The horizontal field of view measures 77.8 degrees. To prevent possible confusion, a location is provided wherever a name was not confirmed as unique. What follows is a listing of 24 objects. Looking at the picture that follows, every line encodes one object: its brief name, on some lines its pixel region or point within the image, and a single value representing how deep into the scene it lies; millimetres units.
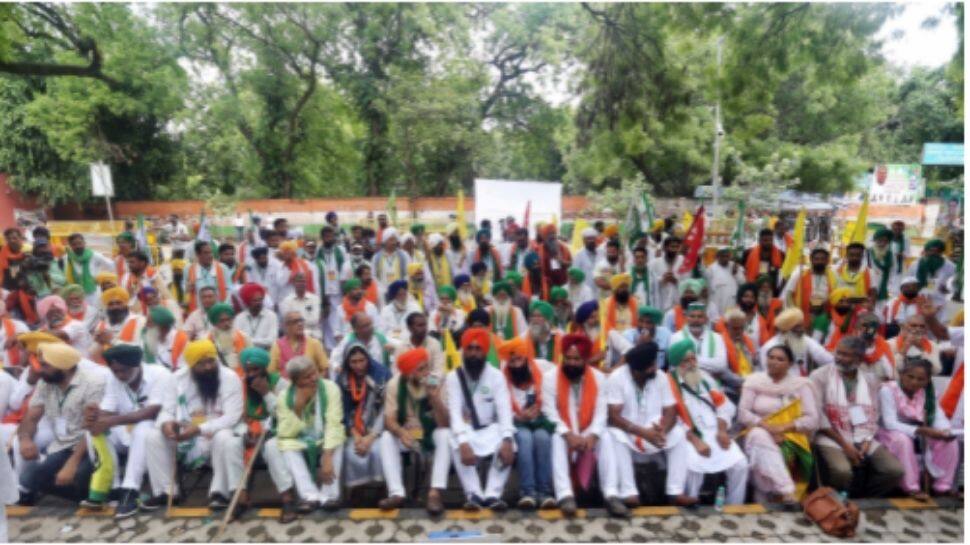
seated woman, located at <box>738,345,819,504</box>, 4059
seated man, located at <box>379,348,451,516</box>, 4059
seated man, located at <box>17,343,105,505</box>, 4051
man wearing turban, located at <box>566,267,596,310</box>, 6949
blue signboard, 21297
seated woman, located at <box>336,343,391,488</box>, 4168
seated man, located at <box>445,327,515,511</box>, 4078
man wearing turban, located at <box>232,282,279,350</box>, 5621
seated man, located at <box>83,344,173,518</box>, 4016
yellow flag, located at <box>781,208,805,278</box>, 6988
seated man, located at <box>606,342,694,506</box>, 4086
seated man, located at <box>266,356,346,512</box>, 4023
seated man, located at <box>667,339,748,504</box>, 4102
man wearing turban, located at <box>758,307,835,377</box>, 4836
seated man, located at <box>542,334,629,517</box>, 4066
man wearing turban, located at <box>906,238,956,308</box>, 6977
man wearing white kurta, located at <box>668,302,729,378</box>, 4910
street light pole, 17100
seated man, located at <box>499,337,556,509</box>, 4074
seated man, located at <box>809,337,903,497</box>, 4133
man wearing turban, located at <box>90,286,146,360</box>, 5078
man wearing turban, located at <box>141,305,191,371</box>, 5074
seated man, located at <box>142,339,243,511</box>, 4062
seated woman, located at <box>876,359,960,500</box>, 4207
